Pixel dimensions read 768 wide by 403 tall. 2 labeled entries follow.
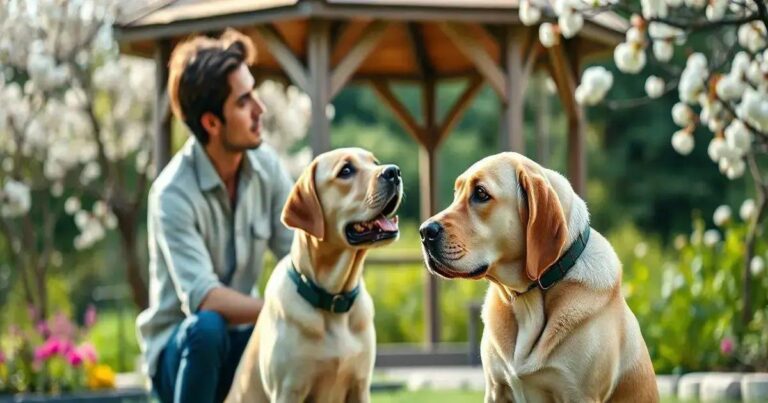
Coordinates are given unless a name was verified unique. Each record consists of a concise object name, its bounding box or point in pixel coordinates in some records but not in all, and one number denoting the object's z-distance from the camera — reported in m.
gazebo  14.68
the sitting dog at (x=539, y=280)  5.78
